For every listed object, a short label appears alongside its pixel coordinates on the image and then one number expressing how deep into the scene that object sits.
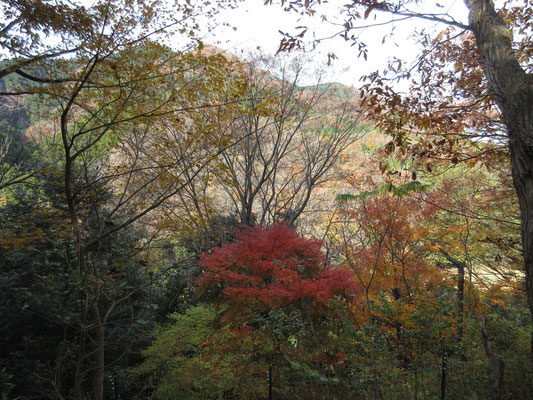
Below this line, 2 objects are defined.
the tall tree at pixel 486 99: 2.53
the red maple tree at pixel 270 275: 4.67
